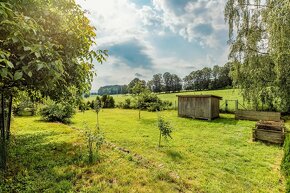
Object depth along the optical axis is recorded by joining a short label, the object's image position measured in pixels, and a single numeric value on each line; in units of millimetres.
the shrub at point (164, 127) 7859
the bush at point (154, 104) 25016
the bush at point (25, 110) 20084
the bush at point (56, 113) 14477
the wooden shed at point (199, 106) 15802
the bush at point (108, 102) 34406
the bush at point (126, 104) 31667
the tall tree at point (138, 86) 20683
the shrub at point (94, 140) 5608
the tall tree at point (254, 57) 12289
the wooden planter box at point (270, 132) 8391
